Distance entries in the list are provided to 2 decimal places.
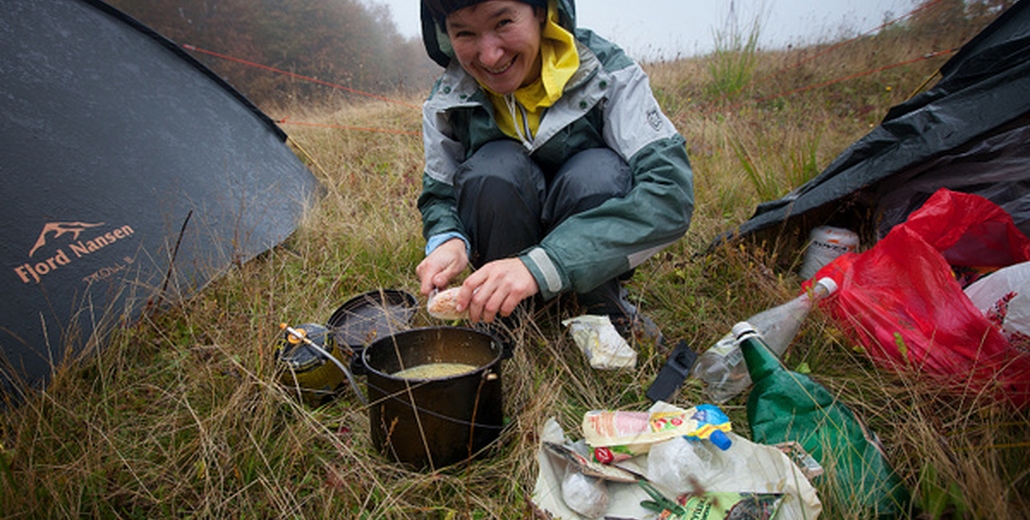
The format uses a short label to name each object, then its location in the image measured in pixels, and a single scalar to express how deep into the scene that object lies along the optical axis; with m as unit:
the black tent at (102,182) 1.51
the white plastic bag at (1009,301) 1.19
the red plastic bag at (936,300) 1.17
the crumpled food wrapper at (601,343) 1.40
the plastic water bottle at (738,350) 1.38
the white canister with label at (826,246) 1.85
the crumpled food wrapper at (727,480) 0.93
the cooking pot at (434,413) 1.02
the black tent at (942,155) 1.55
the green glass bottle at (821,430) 0.96
